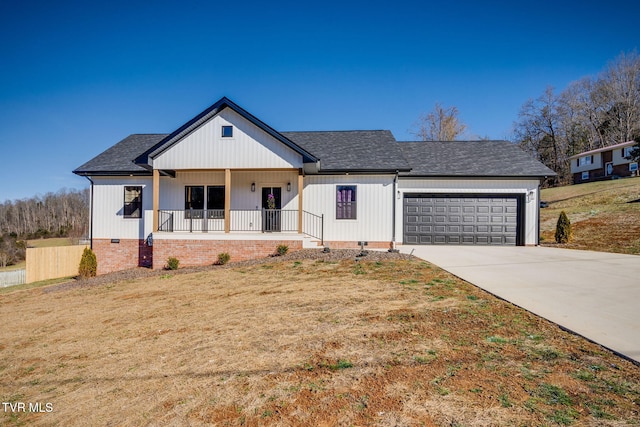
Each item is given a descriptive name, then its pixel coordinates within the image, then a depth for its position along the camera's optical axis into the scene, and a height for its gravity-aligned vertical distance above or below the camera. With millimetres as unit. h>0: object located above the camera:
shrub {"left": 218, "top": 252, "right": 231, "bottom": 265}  11871 -1802
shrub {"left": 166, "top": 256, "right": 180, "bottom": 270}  11922 -2004
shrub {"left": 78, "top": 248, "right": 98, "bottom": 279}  12492 -2214
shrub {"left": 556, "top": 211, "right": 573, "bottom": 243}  14430 -879
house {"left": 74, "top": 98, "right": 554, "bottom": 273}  13945 +365
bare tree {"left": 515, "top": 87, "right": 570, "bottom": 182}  40969 +10039
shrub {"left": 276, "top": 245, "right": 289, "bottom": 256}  11898 -1492
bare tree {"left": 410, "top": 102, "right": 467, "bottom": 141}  32406 +8576
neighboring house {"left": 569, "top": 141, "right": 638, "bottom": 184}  31500 +5138
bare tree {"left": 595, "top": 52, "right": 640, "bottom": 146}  36594 +13278
